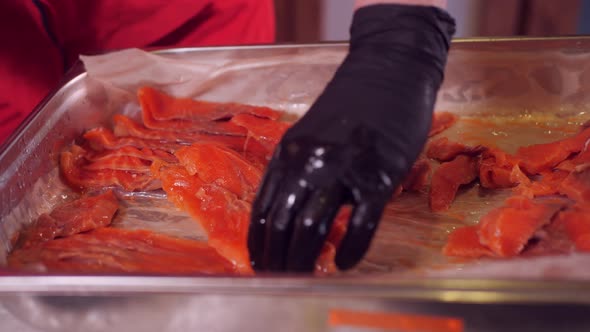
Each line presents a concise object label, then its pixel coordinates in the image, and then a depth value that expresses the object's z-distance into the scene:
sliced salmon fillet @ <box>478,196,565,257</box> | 0.84
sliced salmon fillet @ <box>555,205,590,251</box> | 0.83
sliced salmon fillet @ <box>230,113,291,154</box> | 0.98
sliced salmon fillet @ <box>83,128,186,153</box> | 0.99
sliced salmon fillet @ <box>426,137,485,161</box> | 0.95
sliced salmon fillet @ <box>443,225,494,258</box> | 0.85
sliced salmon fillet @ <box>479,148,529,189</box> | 0.92
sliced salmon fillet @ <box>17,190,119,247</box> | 0.90
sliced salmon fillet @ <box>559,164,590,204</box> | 0.88
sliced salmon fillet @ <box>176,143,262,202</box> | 0.93
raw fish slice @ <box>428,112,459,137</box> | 1.00
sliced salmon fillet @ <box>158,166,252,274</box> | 0.86
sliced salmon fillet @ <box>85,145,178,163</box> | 0.97
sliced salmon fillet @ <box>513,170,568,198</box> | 0.91
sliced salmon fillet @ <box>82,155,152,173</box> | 0.97
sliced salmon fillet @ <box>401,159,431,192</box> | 0.93
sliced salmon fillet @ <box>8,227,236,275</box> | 0.85
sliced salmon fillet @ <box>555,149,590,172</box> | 0.92
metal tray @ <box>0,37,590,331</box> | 0.74
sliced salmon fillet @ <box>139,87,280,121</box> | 1.01
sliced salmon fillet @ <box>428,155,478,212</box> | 0.91
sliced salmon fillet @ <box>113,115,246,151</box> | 0.99
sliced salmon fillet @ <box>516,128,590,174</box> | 0.93
